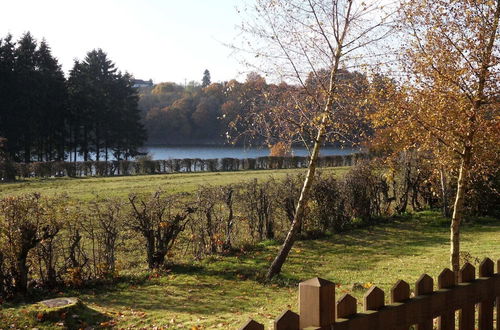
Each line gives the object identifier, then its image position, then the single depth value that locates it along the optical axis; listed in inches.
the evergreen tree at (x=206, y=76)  4039.4
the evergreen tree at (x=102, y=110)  1686.8
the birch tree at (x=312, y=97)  308.7
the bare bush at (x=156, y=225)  343.6
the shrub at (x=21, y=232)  283.6
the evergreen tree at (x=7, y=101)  1434.5
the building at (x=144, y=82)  4187.0
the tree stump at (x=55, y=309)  238.4
